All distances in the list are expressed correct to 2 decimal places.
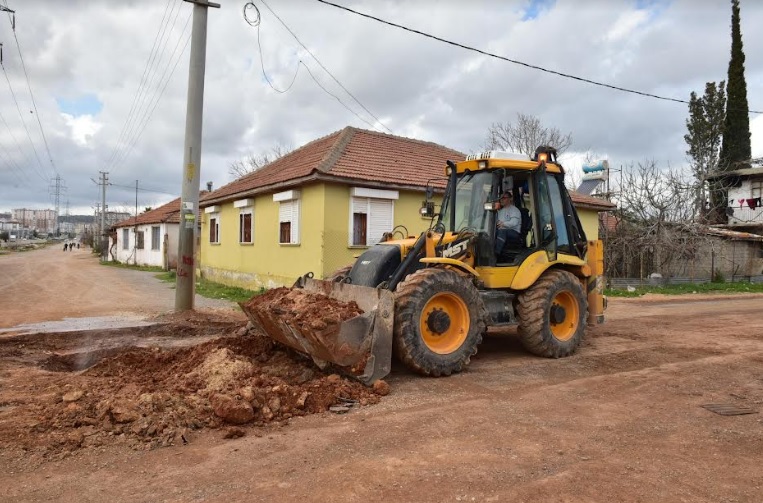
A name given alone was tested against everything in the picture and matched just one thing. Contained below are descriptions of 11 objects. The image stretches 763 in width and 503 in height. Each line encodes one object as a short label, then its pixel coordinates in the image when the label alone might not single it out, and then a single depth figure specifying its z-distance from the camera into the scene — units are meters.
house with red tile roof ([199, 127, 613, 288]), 13.52
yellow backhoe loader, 5.78
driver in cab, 7.23
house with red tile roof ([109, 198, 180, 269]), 31.12
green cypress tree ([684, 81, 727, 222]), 32.47
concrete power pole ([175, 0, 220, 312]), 11.39
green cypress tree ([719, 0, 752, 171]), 30.47
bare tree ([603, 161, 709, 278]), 20.66
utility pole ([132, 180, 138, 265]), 37.38
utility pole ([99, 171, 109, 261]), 48.68
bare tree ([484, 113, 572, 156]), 32.53
